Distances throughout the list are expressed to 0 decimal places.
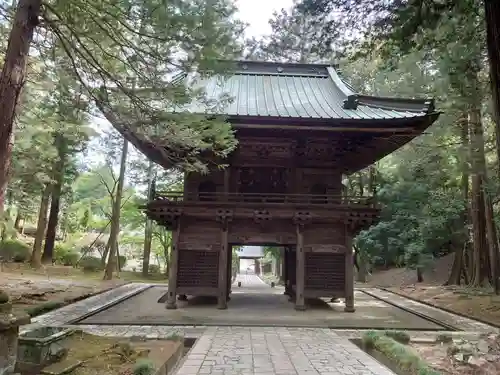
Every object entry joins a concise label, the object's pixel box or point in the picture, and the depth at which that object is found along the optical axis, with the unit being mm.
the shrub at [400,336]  7352
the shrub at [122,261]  27456
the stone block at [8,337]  3641
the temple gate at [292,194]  10938
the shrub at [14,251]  22766
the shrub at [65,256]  25045
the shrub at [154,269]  27495
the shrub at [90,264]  23328
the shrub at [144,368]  4474
